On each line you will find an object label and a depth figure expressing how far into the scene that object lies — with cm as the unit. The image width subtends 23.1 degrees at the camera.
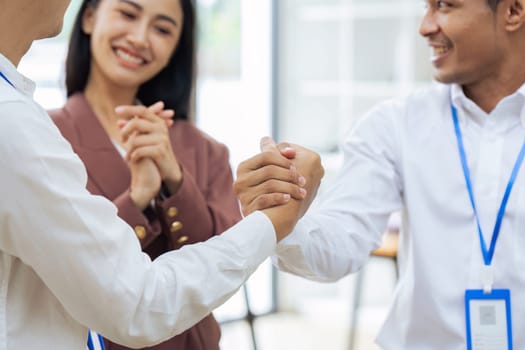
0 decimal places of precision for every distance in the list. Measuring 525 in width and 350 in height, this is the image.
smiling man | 185
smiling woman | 191
